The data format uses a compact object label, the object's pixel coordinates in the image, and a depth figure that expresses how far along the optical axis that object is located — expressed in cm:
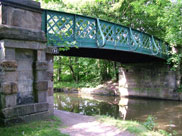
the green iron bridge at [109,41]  864
